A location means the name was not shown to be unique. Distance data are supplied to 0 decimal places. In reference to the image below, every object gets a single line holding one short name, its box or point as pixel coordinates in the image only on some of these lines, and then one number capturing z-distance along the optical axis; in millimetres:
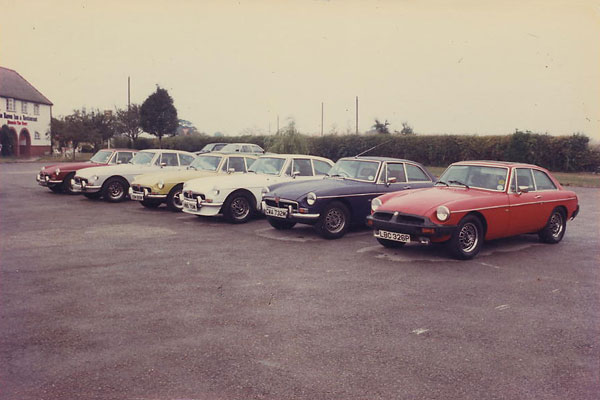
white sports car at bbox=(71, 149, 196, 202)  15000
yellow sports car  13031
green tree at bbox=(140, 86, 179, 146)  58719
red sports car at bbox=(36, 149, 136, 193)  16831
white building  53812
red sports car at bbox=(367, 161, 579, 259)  7547
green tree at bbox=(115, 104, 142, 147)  56156
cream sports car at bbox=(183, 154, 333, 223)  11016
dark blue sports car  9281
